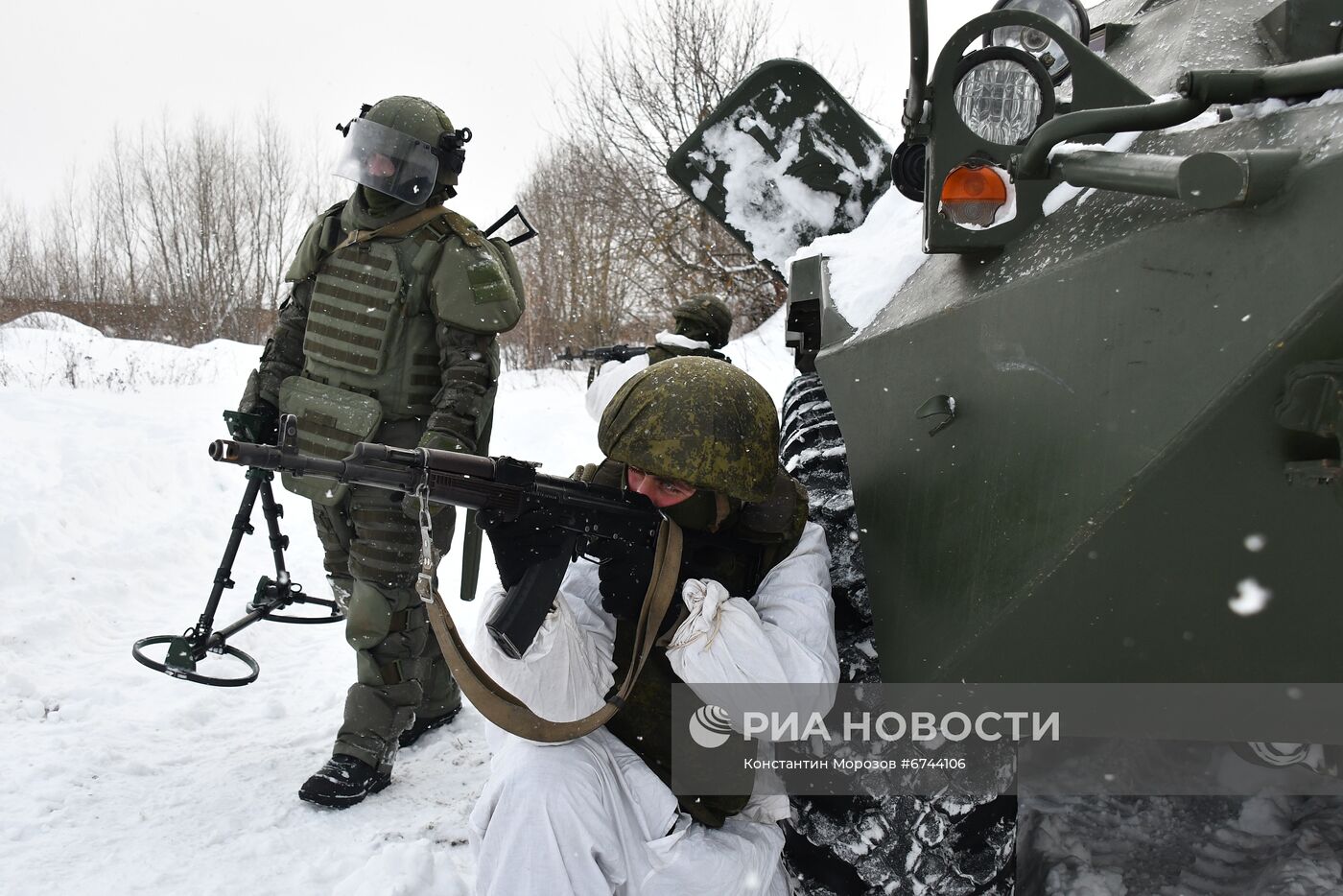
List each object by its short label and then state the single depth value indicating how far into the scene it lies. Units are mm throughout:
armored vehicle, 1238
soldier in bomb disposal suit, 3150
